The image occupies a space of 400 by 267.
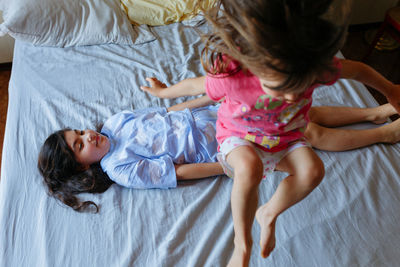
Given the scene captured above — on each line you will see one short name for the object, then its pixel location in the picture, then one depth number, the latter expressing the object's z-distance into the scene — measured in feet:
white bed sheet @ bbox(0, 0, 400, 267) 3.18
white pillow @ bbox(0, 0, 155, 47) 5.06
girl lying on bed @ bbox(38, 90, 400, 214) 3.70
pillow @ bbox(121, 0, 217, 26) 5.64
